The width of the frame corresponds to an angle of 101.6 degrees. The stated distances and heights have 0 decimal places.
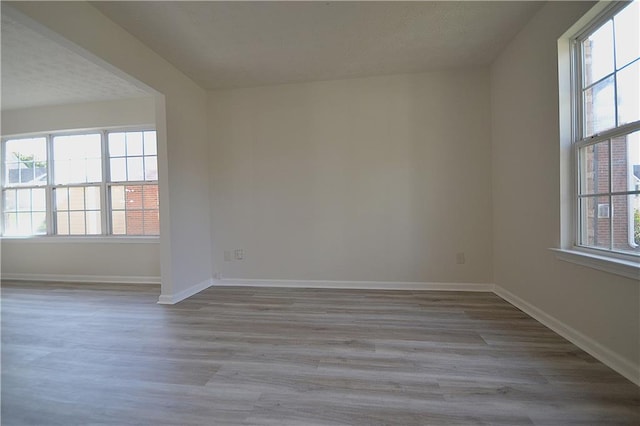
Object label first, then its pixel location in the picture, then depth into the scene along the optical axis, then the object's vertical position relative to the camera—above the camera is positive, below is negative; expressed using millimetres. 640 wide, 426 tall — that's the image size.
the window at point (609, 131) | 1598 +490
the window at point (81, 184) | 3924 +452
